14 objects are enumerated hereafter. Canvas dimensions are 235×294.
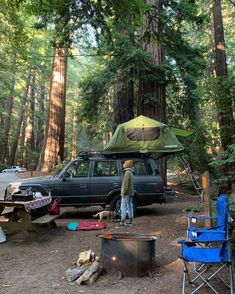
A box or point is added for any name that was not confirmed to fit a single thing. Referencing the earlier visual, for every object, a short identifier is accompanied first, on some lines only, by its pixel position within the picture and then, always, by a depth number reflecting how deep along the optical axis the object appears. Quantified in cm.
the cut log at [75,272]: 365
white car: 2399
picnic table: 536
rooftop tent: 744
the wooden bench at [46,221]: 532
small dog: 668
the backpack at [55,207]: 614
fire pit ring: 371
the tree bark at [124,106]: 1060
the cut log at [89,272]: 354
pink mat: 603
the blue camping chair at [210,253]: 309
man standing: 636
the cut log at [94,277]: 353
